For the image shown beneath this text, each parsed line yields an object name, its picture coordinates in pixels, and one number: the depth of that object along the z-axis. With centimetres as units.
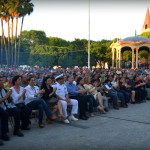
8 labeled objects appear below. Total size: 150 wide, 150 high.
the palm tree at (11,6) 2976
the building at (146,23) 9202
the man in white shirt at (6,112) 507
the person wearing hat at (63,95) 689
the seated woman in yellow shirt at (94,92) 801
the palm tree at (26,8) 3086
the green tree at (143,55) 5237
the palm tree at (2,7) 3017
